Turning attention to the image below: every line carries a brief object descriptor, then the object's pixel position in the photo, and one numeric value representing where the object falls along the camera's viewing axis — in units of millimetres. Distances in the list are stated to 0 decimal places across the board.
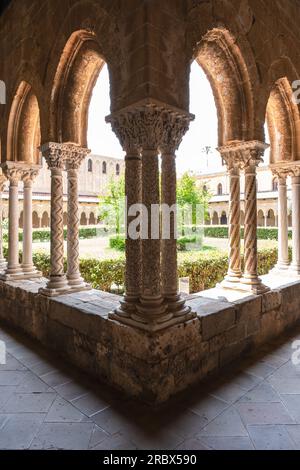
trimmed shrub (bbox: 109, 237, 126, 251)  11602
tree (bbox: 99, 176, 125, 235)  13430
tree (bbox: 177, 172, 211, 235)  15180
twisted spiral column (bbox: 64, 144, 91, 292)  4047
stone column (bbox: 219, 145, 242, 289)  3871
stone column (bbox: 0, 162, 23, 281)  4848
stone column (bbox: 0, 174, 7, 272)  5712
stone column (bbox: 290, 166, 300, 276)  4766
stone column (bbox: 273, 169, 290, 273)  4898
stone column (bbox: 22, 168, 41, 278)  4934
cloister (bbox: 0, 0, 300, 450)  2625
